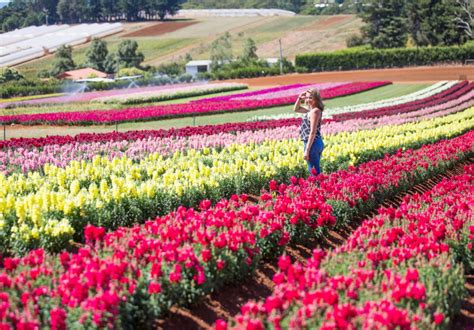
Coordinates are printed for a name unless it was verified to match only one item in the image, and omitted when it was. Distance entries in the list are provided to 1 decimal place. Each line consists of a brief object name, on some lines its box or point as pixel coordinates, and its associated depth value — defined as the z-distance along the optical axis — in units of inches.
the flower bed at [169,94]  1711.4
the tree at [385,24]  2923.2
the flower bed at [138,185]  331.3
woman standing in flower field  457.4
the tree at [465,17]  2876.5
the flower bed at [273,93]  1681.8
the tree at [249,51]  3017.7
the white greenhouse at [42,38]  3339.1
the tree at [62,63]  3031.5
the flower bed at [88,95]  1740.9
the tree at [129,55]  3193.9
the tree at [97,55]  3171.8
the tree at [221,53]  3106.8
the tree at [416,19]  2940.5
